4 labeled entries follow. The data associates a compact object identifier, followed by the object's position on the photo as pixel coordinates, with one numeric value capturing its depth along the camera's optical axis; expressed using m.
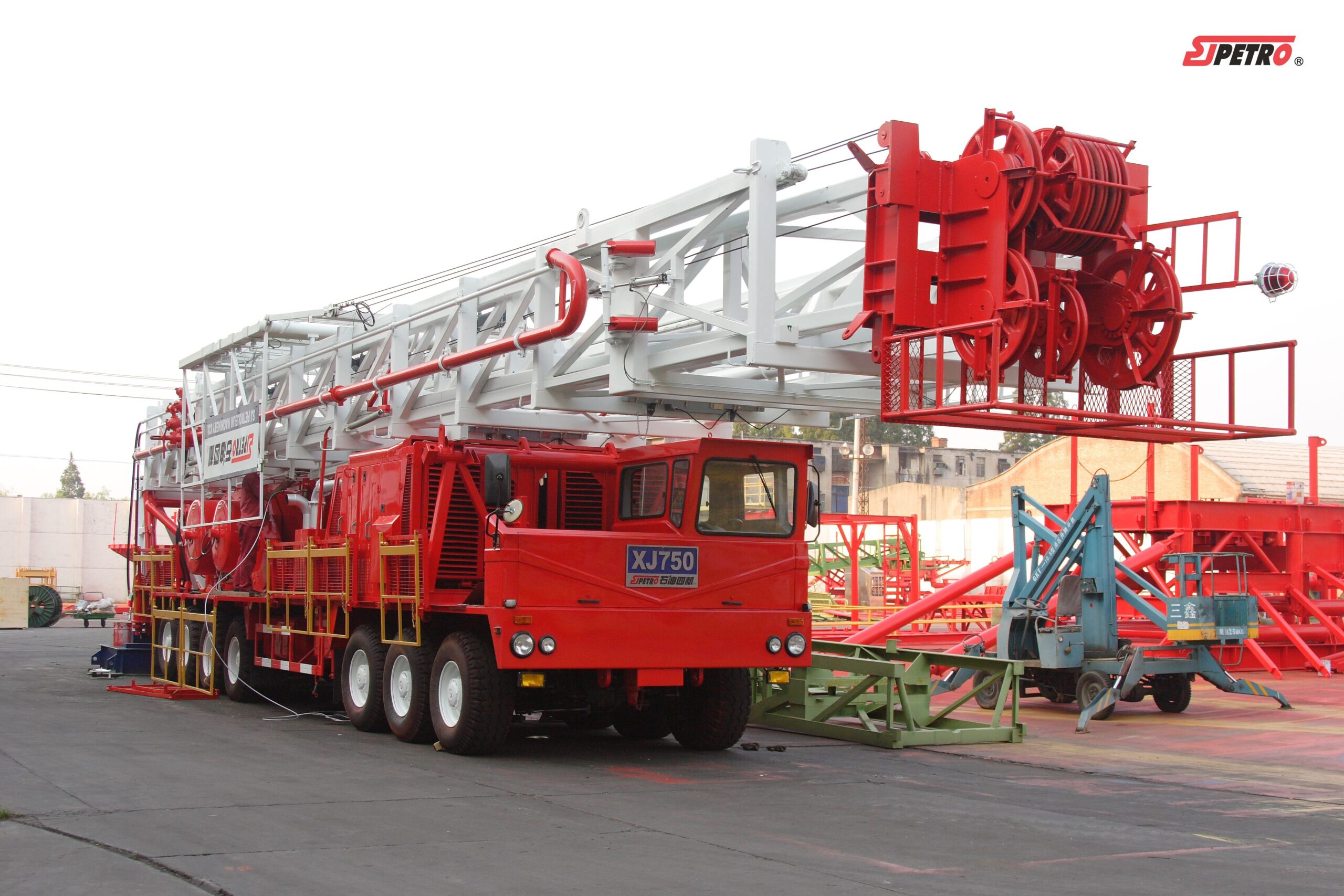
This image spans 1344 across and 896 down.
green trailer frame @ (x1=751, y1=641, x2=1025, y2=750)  13.05
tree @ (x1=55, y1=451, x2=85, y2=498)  116.06
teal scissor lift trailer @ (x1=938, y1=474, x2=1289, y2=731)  14.68
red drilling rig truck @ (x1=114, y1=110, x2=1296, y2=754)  9.72
